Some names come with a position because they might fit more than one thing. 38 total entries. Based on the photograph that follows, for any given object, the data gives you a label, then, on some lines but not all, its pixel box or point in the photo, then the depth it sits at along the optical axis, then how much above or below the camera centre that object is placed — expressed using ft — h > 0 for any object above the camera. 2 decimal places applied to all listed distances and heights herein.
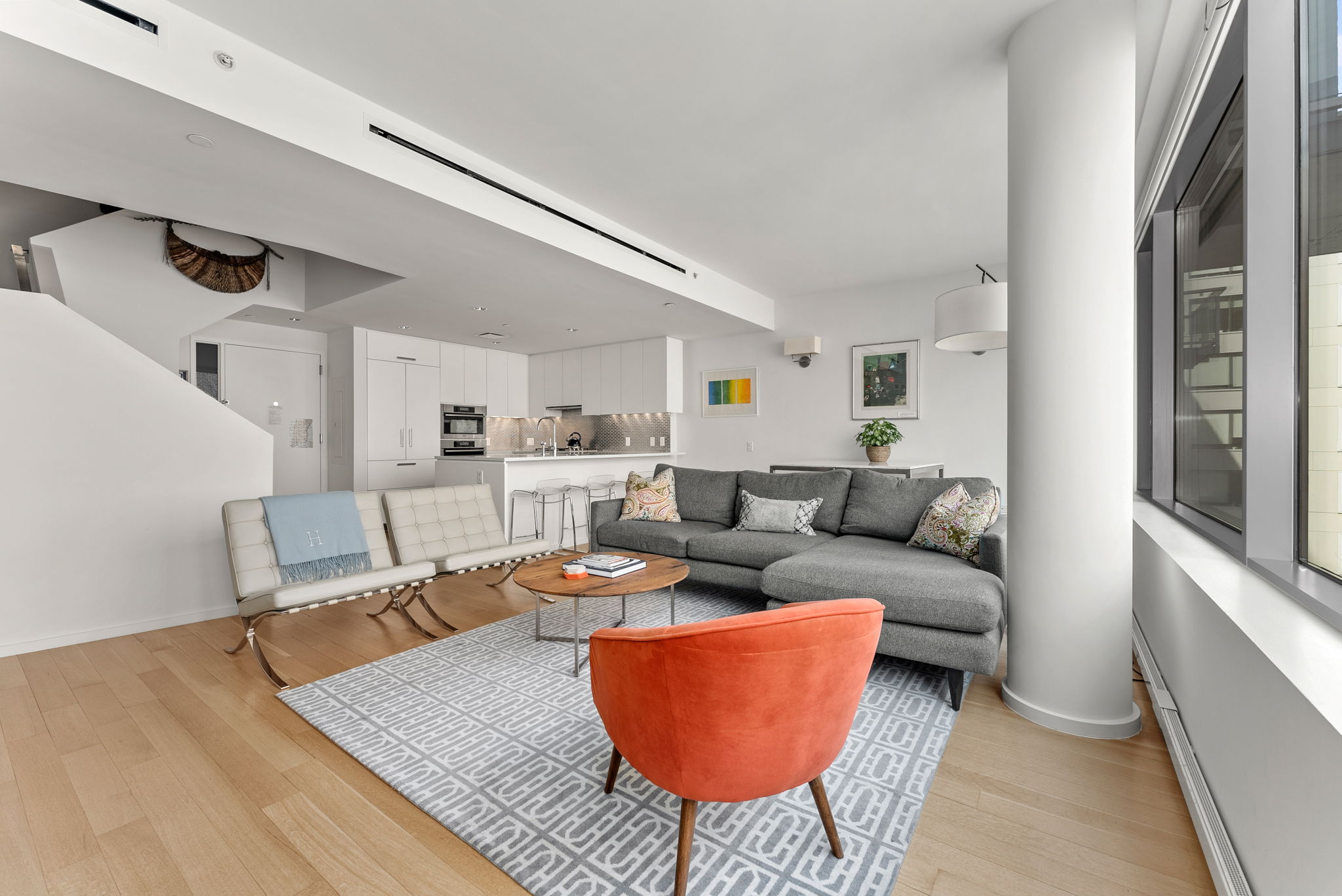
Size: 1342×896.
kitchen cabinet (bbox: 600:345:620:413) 25.11 +2.83
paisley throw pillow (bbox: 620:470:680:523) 14.65 -1.53
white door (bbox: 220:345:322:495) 19.88 +1.53
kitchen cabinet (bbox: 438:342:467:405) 24.13 +2.98
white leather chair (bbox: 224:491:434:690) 9.14 -2.42
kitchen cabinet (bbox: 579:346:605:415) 25.63 +2.78
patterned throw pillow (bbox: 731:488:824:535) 12.94 -1.71
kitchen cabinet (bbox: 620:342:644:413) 24.48 +2.80
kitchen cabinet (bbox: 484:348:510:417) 26.27 +2.79
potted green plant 18.94 +0.12
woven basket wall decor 16.46 +5.38
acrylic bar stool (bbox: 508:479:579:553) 18.51 -1.86
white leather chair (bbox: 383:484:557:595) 12.28 -2.06
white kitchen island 17.58 -0.99
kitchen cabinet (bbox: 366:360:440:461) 21.61 +1.28
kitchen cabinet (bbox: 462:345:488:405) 25.17 +2.98
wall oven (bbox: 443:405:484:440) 24.25 +0.94
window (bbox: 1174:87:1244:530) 7.69 +1.76
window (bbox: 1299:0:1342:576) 4.83 +1.28
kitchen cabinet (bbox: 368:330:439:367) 21.66 +3.73
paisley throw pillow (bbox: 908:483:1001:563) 10.09 -1.47
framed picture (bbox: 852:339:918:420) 19.45 +2.13
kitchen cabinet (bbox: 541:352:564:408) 26.89 +3.01
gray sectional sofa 8.14 -2.11
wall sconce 20.88 +3.48
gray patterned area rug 5.02 -3.75
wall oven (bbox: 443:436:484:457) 24.20 -0.17
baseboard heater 4.48 -3.36
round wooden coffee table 8.95 -2.31
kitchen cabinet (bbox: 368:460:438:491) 21.58 -1.23
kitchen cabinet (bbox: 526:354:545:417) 27.61 +2.73
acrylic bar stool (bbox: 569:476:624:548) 20.57 -1.74
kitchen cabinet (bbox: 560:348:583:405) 26.23 +2.96
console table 17.38 -0.85
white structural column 7.00 +1.11
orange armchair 4.13 -1.97
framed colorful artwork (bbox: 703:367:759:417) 23.04 +2.02
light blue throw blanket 10.57 -1.80
